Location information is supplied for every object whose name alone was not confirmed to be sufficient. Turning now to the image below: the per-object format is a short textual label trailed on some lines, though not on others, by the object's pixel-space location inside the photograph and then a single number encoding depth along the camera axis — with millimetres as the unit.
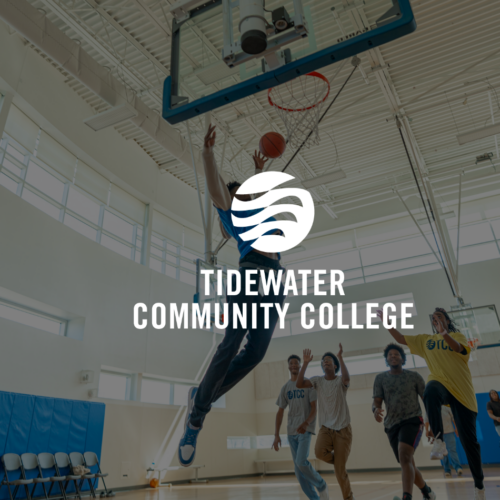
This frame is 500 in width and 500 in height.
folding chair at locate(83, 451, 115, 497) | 8703
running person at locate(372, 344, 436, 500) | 4223
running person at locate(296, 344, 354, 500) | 4929
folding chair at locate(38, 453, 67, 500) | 7614
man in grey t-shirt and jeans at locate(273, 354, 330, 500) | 5012
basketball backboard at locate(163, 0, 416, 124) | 3541
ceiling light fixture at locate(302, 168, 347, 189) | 11180
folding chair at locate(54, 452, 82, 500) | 7914
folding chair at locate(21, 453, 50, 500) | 7426
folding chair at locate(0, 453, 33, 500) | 7043
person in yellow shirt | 3877
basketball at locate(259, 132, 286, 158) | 5529
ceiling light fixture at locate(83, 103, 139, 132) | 9062
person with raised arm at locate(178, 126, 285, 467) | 2811
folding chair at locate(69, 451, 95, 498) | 8520
